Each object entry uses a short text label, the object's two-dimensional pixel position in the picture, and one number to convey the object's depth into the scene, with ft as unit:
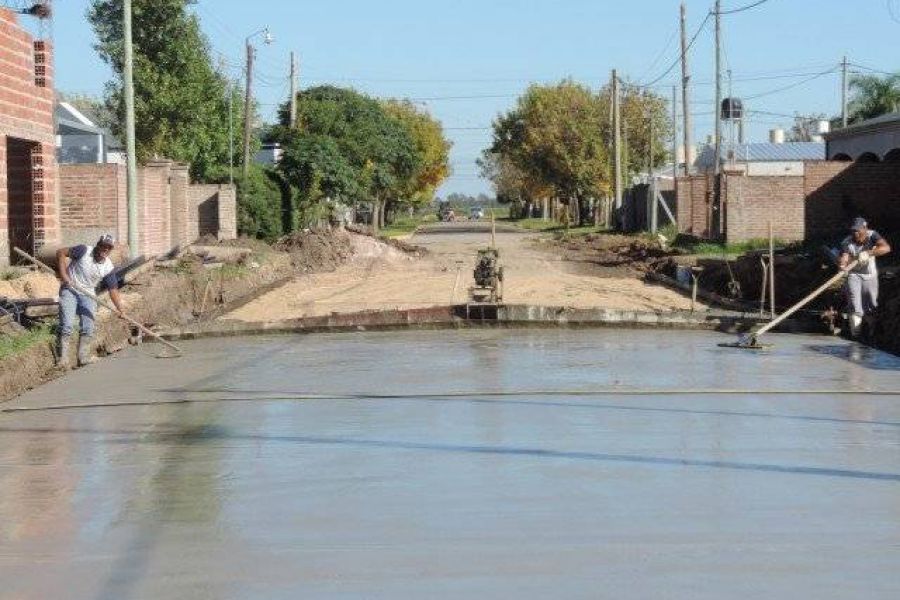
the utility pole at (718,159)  126.62
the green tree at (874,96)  217.36
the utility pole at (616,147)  201.16
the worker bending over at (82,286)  54.03
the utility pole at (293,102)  182.66
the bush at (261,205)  150.41
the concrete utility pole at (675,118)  207.85
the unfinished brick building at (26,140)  75.31
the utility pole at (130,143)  89.61
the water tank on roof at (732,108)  164.45
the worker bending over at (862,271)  59.36
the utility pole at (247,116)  151.02
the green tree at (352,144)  163.43
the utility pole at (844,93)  209.18
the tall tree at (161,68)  142.51
